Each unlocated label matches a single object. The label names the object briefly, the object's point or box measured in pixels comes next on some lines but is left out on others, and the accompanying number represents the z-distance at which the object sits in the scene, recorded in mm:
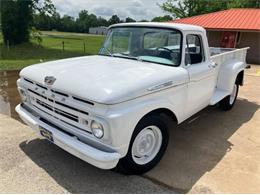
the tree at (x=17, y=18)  16554
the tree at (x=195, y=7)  25991
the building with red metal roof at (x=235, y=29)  13284
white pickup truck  2262
